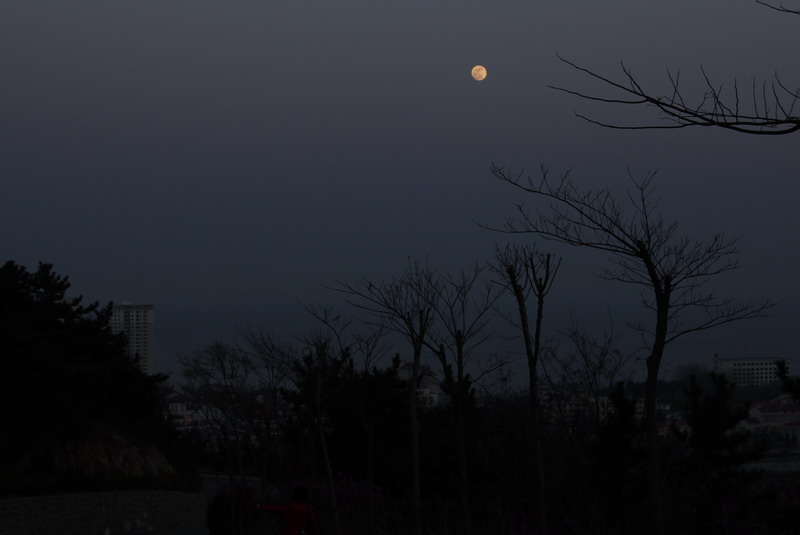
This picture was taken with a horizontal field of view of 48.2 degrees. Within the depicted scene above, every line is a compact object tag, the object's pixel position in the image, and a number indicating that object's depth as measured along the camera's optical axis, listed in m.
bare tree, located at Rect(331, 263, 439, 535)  14.70
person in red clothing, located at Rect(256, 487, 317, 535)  10.11
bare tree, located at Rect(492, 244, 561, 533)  12.21
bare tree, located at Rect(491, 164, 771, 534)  8.03
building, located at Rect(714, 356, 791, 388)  85.83
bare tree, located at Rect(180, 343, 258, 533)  25.80
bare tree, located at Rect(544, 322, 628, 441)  23.92
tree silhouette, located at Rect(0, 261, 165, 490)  23.89
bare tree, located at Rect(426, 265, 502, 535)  14.48
